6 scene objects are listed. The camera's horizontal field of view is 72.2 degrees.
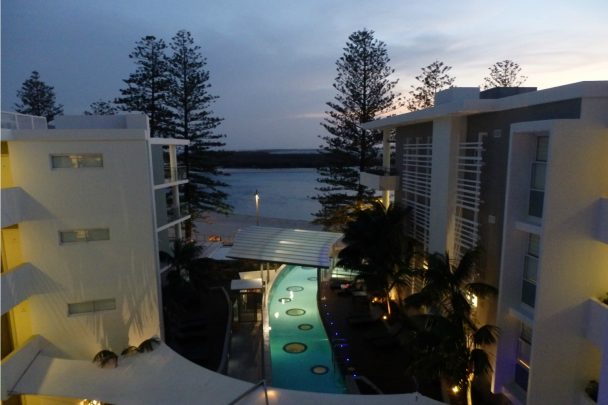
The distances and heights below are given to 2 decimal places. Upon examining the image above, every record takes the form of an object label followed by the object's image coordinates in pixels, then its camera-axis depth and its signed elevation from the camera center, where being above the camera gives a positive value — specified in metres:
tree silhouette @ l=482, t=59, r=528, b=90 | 24.94 +4.29
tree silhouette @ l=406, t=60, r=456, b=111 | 24.05 +3.54
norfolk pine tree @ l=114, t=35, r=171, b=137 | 22.42 +3.09
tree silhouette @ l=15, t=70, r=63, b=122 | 25.16 +3.02
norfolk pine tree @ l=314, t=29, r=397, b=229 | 22.95 +0.86
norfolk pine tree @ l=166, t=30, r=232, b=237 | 22.92 +1.01
